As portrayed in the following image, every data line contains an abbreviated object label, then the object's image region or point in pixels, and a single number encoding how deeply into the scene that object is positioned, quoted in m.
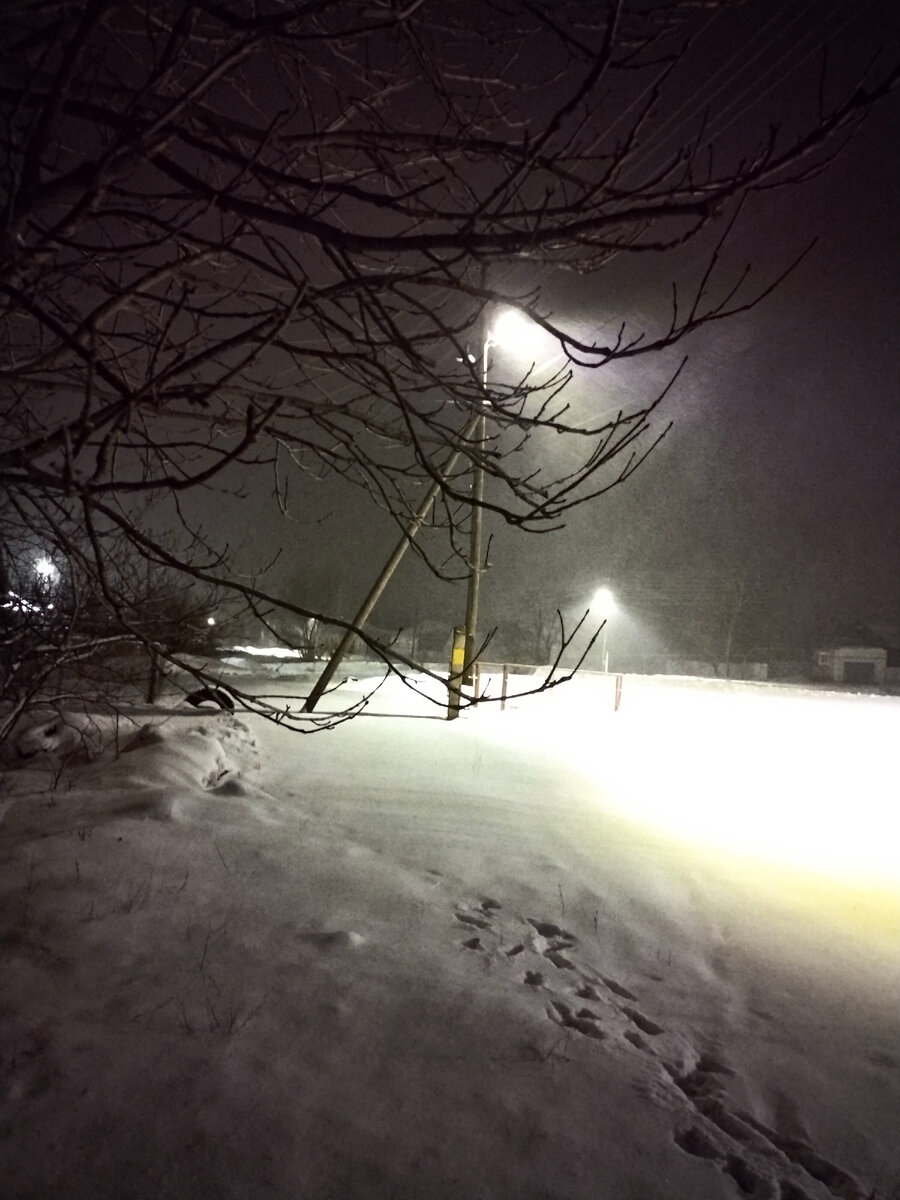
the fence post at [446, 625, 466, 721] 13.30
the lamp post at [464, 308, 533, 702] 10.83
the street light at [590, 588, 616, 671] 37.67
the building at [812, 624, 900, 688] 39.12
